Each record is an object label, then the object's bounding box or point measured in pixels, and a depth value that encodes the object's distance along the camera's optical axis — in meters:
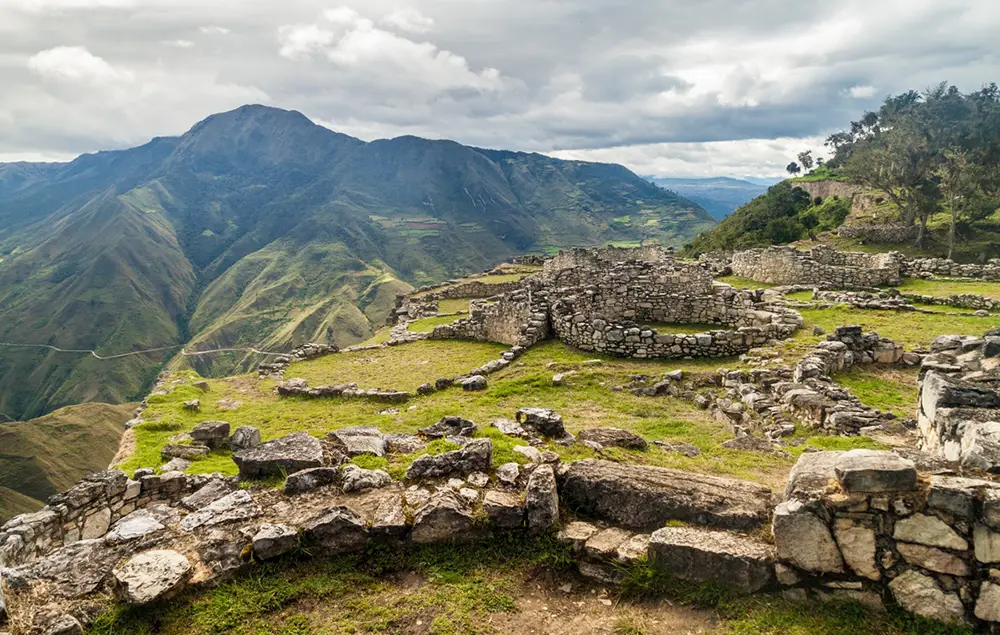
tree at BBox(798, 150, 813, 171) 117.19
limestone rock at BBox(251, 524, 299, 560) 6.96
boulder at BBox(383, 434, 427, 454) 10.12
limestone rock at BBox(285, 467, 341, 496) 8.37
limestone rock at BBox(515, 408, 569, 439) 10.55
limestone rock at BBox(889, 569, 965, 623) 5.27
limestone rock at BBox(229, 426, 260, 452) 11.70
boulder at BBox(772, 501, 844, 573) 5.76
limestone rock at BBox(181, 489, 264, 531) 7.62
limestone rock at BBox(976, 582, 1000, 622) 5.14
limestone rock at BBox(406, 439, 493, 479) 8.30
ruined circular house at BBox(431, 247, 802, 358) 18.23
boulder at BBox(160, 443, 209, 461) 13.20
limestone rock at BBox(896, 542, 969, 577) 5.33
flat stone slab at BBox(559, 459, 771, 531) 6.77
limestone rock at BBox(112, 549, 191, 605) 6.20
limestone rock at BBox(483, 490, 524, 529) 7.19
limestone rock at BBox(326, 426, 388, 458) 9.69
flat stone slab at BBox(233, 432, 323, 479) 9.09
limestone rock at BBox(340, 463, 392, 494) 8.27
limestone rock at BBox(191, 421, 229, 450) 14.11
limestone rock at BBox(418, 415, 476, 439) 10.69
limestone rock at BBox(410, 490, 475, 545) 7.20
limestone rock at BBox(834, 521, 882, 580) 5.63
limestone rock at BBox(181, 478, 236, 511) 8.42
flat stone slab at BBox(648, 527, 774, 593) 5.98
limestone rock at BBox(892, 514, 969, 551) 5.35
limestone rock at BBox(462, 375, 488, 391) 17.87
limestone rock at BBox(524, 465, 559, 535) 7.14
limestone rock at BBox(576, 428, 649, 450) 10.16
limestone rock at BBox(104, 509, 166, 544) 7.30
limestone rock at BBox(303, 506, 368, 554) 7.15
